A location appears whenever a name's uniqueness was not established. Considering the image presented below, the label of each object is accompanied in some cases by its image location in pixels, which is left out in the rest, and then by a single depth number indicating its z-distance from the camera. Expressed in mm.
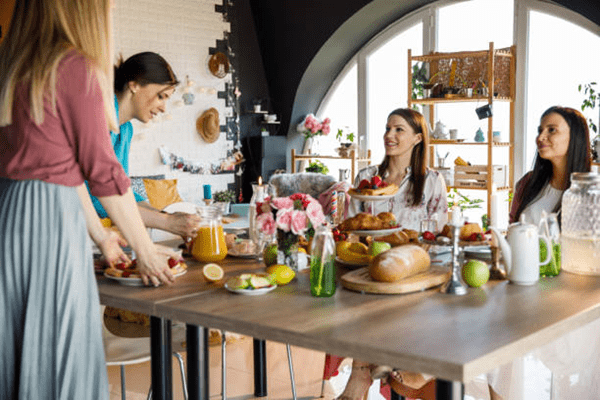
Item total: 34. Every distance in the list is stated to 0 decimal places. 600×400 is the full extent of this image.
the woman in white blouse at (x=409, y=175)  3479
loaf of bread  1880
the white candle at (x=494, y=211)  2189
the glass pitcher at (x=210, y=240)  2322
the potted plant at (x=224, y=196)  7270
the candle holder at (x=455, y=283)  1856
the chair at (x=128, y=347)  2455
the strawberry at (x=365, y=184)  2662
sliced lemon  2020
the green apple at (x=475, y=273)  1921
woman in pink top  1722
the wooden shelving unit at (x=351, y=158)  6984
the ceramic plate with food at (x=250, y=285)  1874
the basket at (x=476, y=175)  5938
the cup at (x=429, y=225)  2338
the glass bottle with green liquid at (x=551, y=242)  2068
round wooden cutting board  1854
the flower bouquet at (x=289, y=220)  2094
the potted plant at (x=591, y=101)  5357
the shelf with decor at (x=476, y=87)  5871
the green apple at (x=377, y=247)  2197
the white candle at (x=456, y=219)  1924
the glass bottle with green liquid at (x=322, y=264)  1843
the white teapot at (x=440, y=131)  6230
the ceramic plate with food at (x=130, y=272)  2004
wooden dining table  1383
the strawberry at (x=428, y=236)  2232
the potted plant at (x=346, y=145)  7043
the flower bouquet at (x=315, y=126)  7426
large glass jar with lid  2076
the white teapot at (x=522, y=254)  1947
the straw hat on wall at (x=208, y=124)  7078
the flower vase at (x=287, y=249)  2152
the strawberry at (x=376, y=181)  2623
